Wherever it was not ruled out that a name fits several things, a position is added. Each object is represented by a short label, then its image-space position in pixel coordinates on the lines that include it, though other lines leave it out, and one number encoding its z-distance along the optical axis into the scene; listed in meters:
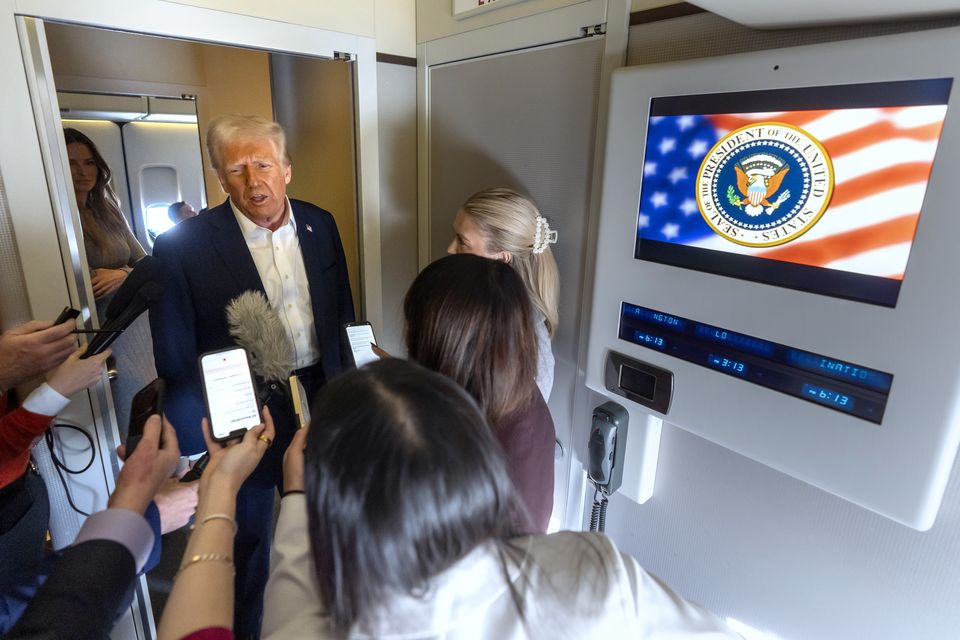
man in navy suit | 1.36
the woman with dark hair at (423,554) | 0.51
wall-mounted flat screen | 0.69
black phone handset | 1.25
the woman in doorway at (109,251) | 1.26
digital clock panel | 0.75
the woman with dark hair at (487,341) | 0.94
